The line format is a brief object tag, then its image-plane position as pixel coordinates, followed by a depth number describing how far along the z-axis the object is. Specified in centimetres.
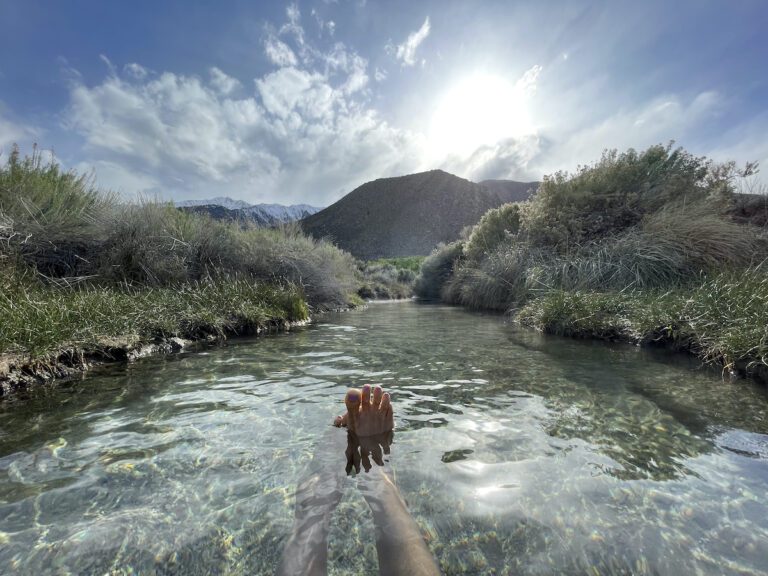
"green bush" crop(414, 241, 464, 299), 2110
